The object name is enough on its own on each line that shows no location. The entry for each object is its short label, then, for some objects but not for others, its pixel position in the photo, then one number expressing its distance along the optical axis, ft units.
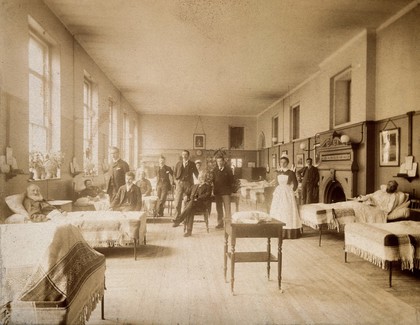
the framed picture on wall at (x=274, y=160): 50.90
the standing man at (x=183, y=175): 27.99
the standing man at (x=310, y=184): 31.48
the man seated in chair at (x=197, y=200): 23.99
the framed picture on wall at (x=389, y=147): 21.52
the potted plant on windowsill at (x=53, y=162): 19.86
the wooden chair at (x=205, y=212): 24.43
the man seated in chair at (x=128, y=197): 22.36
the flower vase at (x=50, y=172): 19.81
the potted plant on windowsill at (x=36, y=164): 18.58
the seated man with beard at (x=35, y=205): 16.11
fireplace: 25.43
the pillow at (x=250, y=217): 13.20
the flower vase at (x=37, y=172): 18.86
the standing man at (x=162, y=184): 30.83
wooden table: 12.85
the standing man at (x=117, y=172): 27.40
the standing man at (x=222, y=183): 26.73
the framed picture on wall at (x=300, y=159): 38.00
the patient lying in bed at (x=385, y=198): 19.61
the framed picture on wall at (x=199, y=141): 62.80
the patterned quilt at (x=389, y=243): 14.19
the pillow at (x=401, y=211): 19.43
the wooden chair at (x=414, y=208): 19.25
